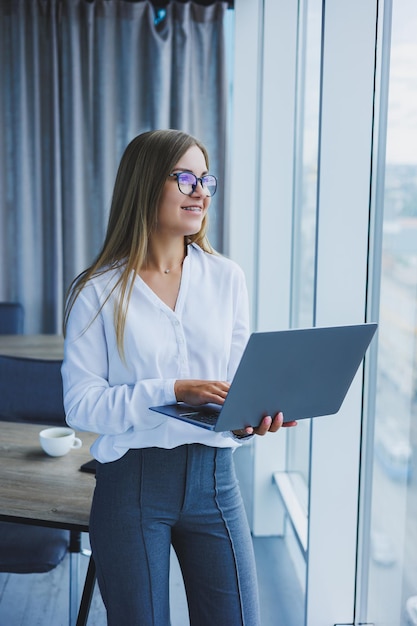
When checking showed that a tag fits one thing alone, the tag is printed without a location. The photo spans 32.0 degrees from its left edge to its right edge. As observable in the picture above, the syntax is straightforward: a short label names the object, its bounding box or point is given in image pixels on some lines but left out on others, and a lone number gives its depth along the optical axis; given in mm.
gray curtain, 4359
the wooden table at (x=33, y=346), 3297
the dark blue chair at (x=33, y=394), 2279
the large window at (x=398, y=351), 1572
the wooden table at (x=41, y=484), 1566
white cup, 1890
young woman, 1349
